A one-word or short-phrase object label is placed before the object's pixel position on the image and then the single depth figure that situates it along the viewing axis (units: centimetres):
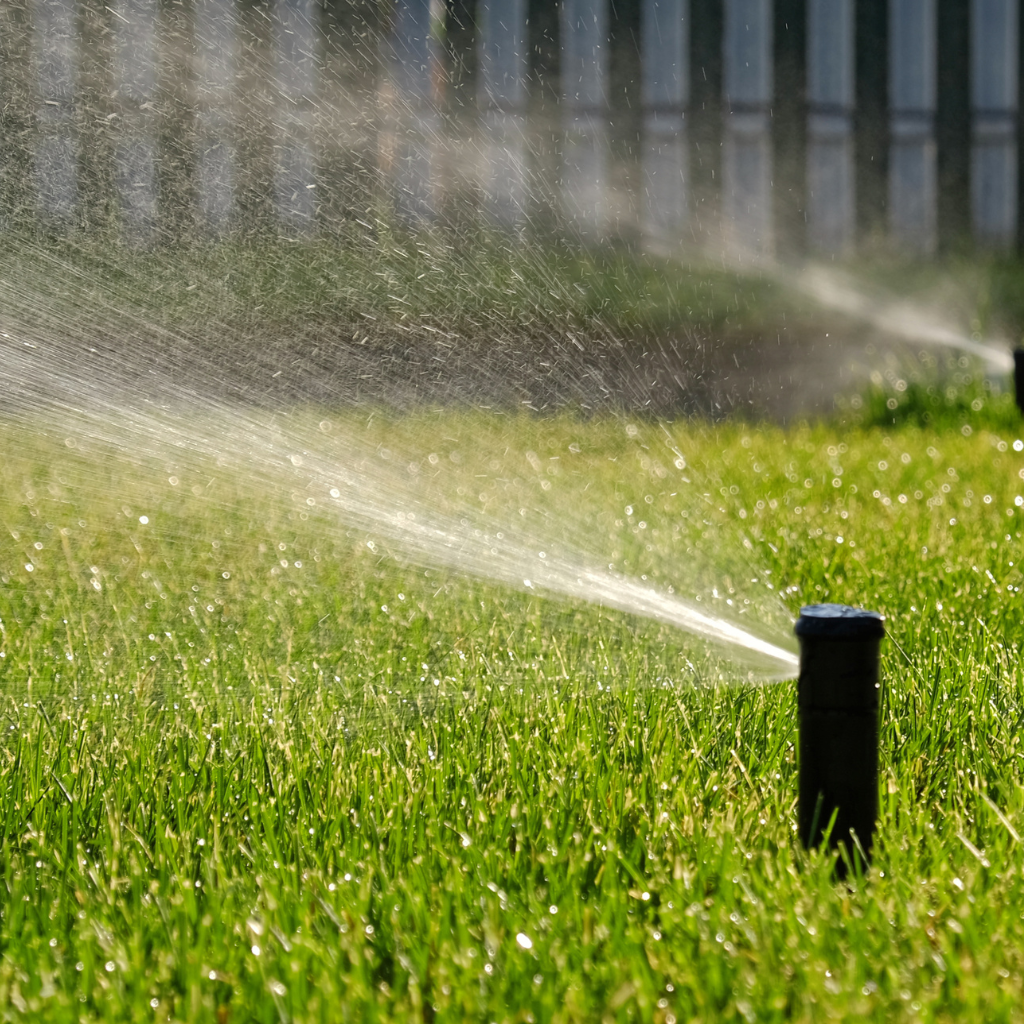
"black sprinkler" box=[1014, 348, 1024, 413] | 996
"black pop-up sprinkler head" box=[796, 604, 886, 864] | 273
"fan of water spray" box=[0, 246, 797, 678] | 518
